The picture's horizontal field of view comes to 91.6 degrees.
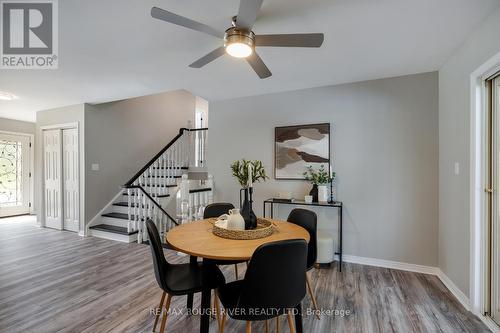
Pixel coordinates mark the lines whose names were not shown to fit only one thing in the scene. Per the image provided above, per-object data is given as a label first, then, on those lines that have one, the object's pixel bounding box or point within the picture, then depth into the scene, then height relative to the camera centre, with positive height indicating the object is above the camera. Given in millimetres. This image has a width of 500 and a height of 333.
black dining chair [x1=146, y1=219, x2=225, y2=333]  1592 -802
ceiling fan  1479 +910
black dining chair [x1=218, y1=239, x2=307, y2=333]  1273 -631
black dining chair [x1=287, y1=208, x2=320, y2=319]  2104 -561
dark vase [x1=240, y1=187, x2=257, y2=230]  1961 -383
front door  5711 -182
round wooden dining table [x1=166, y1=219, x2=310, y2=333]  1417 -510
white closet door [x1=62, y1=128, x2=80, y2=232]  4617 -263
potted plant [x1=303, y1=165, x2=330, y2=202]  3234 -218
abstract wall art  3426 +249
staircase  3959 -505
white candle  1949 -84
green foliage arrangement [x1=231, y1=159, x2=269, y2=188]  2045 -43
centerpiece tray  1712 -483
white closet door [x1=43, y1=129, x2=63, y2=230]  4879 -233
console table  3057 -508
